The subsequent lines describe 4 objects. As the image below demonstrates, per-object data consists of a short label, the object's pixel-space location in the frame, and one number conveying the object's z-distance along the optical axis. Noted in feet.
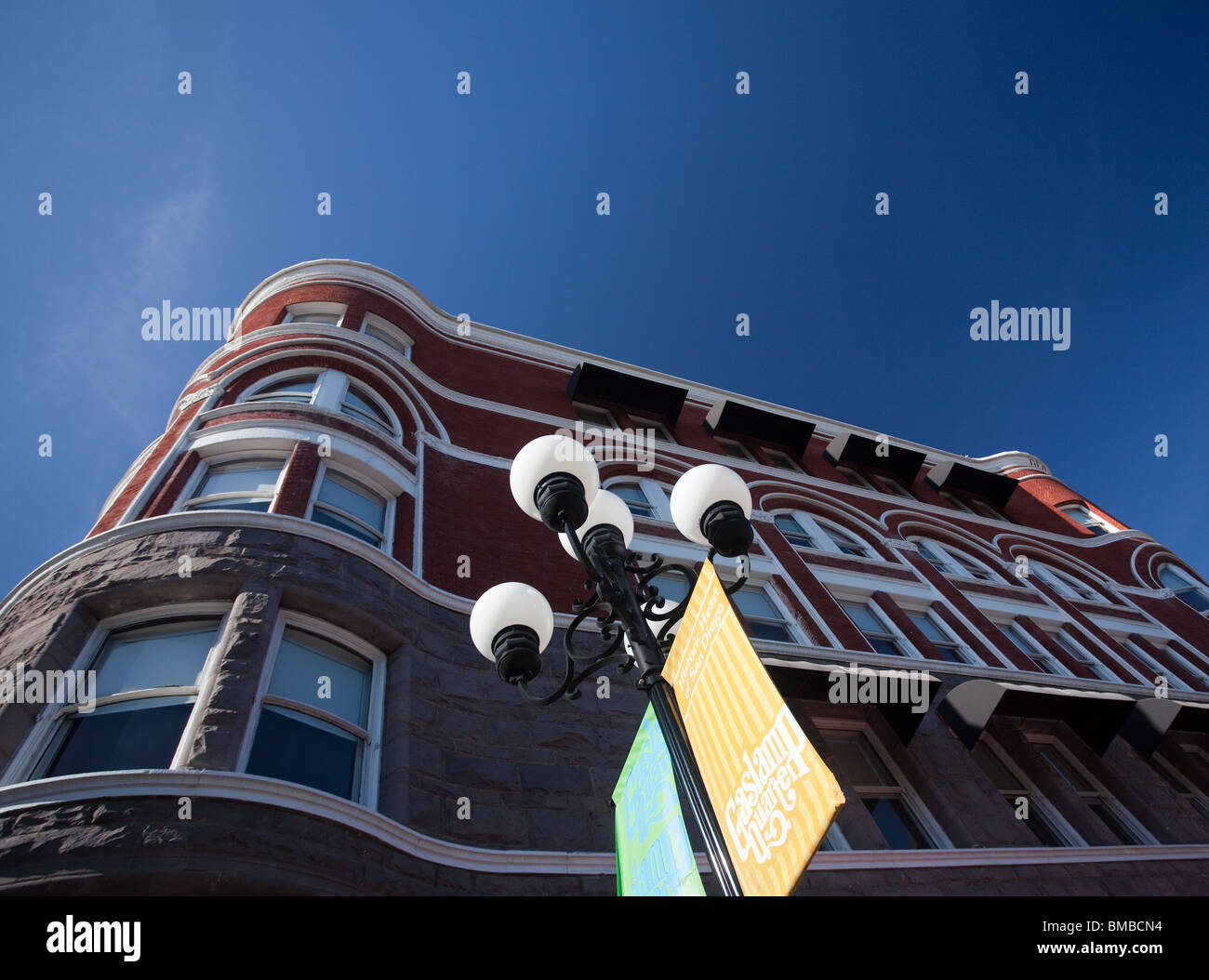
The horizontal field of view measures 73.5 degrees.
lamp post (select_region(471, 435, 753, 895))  16.90
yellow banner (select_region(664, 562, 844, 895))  9.70
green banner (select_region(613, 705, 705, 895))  12.01
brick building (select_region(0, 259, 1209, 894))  20.20
